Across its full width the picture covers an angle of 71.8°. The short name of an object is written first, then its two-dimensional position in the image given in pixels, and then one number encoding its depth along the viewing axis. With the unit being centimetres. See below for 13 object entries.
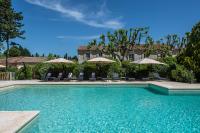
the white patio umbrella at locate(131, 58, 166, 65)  1228
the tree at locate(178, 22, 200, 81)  1155
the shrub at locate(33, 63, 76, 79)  1332
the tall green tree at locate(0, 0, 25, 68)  1845
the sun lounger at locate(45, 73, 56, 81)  1287
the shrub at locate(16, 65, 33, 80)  1391
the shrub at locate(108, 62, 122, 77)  1319
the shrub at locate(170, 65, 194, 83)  1105
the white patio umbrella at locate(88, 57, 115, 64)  1243
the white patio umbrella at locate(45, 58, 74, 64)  1239
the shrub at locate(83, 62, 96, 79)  1326
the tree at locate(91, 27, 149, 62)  2090
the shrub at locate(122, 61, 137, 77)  1331
